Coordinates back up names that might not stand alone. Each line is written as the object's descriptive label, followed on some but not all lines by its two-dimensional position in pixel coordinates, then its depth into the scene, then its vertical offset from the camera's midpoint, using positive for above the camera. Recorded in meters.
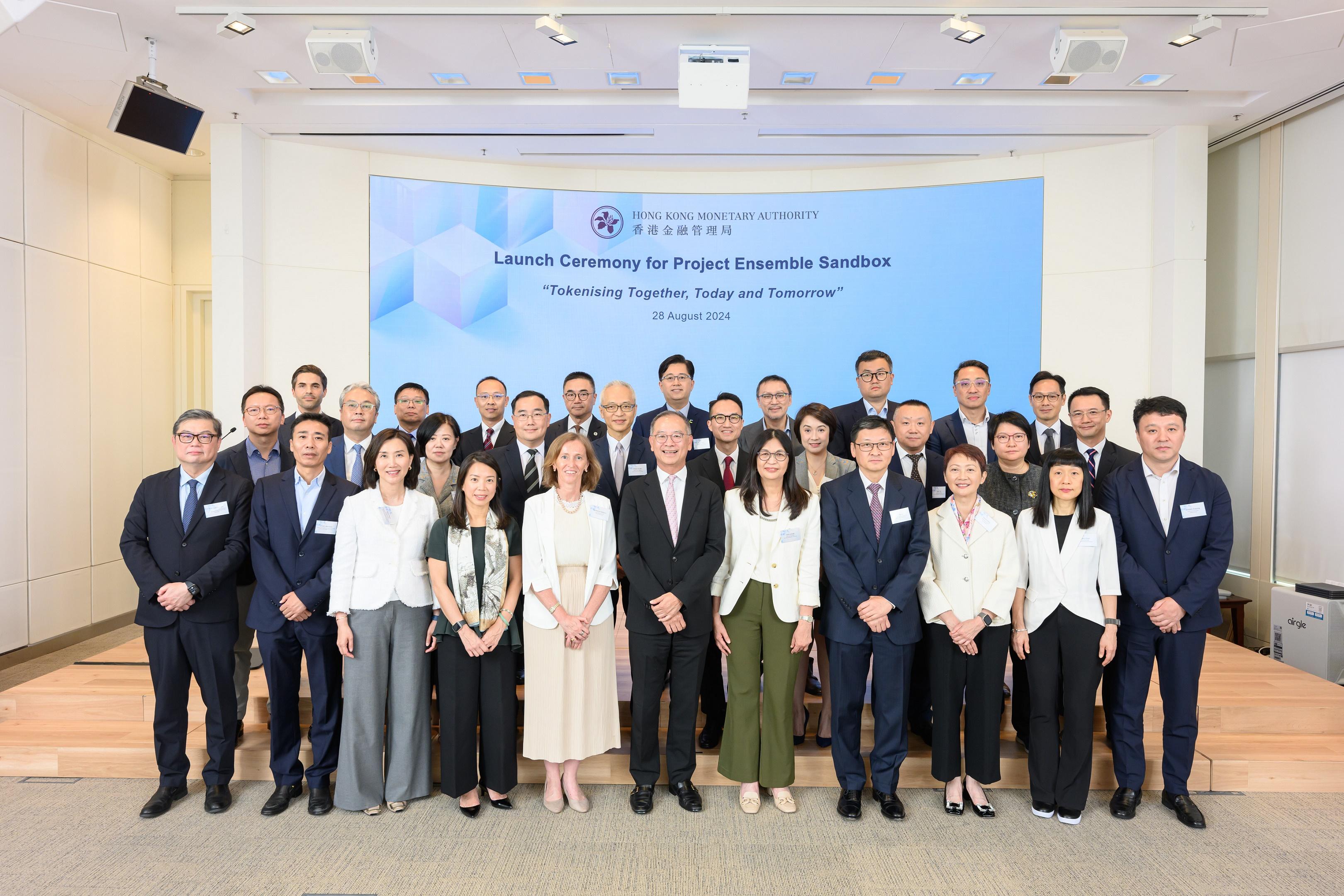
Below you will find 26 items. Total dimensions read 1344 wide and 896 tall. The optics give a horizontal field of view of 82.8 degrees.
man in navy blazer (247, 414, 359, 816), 3.33 -0.71
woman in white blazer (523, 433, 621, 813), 3.30 -0.77
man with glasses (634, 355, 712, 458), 4.21 +0.20
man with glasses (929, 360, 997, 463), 4.11 +0.09
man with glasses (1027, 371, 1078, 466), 4.17 +0.15
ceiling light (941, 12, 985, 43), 4.30 +2.32
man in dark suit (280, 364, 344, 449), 4.20 +0.22
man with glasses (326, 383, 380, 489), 4.02 +0.00
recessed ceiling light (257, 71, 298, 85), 5.15 +2.40
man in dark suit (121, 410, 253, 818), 3.35 -0.70
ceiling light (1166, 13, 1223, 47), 4.35 +2.38
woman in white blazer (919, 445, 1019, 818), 3.30 -0.78
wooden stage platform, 3.71 -1.58
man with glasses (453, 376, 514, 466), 4.32 +0.03
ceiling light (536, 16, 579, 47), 4.33 +2.33
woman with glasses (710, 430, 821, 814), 3.35 -0.77
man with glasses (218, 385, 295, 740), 3.84 -0.14
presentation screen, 6.54 +1.27
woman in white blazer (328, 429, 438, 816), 3.27 -0.84
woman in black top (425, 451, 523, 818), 3.28 -0.86
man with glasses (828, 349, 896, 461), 4.19 +0.26
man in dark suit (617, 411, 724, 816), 3.31 -0.68
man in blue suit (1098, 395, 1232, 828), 3.37 -0.65
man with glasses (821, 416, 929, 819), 3.31 -0.69
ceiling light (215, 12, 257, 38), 4.41 +2.37
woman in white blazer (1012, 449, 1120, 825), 3.30 -0.81
